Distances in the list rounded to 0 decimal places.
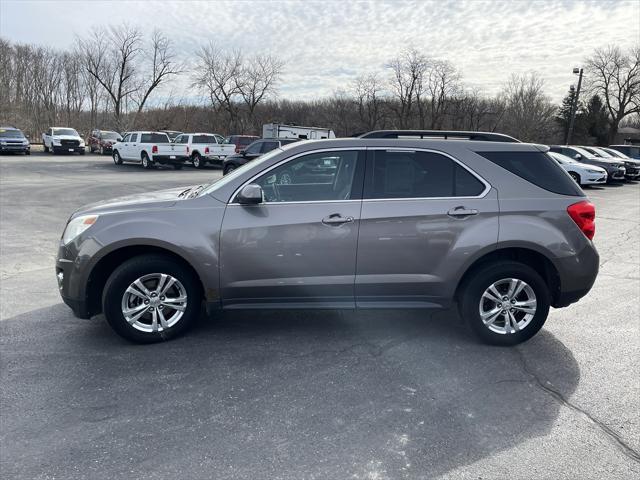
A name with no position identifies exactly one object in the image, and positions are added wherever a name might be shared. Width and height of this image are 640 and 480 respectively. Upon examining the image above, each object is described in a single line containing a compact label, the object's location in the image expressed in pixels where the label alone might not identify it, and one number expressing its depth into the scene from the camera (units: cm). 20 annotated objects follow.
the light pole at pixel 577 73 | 3368
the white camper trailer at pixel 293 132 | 3222
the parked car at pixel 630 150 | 2798
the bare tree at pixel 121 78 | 5666
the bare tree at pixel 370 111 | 5669
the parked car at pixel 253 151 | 1970
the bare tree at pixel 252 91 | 5309
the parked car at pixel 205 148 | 2612
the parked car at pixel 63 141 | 3334
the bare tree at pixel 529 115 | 5841
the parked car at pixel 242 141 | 2698
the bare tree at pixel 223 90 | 5275
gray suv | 397
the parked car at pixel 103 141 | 3638
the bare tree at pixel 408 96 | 5303
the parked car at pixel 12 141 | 3090
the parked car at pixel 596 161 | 2205
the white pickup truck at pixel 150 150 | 2495
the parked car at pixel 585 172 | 2025
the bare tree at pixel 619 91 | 5903
